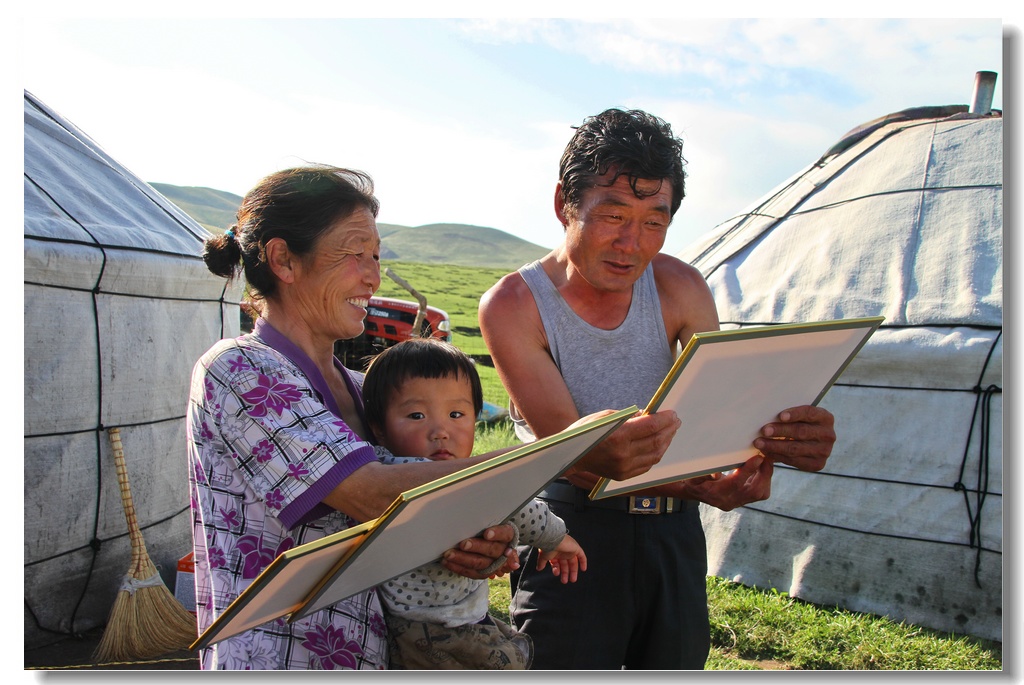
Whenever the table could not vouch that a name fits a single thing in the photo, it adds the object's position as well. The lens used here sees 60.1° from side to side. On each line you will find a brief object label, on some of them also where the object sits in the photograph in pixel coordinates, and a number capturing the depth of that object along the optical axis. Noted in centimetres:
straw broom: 339
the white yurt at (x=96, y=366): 340
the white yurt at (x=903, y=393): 371
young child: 151
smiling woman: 129
